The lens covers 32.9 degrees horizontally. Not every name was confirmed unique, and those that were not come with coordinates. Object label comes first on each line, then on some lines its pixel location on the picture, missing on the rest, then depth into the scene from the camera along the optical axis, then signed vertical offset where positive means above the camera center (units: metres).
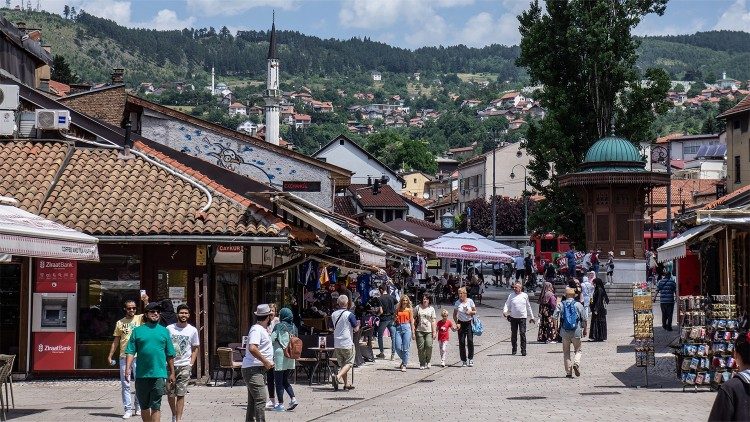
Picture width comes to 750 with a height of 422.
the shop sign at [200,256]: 23.12 +0.89
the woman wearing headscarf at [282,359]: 19.11 -0.82
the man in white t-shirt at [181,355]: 15.99 -0.64
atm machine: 22.89 -0.18
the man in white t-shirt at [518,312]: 27.97 -0.19
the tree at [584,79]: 52.53 +9.30
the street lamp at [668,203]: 59.92 +4.83
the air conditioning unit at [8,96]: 21.08 +3.49
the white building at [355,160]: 101.81 +11.59
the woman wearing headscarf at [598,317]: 30.52 -0.34
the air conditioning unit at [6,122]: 21.84 +3.20
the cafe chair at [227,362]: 22.00 -0.99
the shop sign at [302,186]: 29.89 +2.79
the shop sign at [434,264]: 77.70 +2.45
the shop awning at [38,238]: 16.03 +0.90
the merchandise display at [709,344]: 19.61 -0.64
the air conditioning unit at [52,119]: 25.27 +3.71
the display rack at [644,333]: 21.67 -0.53
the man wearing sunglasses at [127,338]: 17.81 -0.49
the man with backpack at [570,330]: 23.12 -0.50
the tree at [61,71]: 76.94 +14.48
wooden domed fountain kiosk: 47.62 +3.63
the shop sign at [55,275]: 22.89 +0.56
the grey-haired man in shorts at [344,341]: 21.83 -0.63
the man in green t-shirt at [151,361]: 14.79 -0.64
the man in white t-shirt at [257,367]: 15.99 -0.78
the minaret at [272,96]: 64.48 +11.38
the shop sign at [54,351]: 22.91 -0.81
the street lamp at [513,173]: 113.94 +11.73
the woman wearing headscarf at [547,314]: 31.14 -0.27
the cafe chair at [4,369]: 16.77 -0.82
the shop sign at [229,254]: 23.36 +0.94
